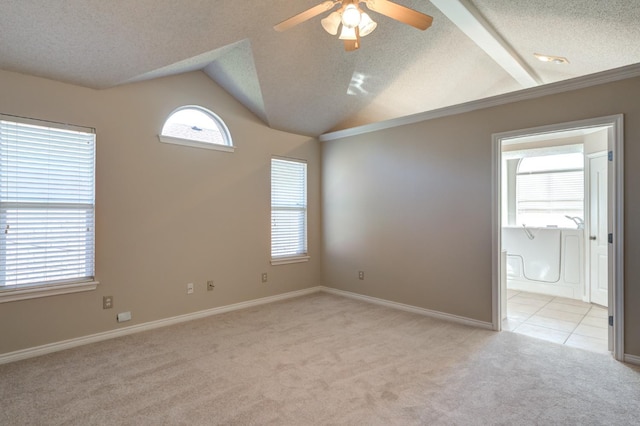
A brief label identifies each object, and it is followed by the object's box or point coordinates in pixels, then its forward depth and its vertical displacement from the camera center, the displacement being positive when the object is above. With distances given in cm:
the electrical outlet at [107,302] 341 -89
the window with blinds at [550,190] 564 +43
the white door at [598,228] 444 -19
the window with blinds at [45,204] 295 +10
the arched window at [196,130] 395 +105
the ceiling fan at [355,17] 213 +130
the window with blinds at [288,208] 504 +10
